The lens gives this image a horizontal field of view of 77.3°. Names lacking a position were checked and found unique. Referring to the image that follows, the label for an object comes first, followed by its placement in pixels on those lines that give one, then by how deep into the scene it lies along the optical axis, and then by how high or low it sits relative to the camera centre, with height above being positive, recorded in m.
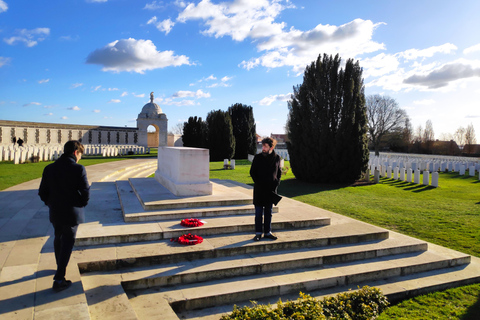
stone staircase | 3.36 -1.51
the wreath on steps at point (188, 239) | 4.41 -1.31
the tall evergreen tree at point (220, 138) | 28.52 +1.40
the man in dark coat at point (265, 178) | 4.62 -0.39
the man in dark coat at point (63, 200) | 3.08 -0.51
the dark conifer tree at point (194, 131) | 31.25 +2.24
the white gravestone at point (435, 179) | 13.51 -1.12
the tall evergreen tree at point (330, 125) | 14.04 +1.38
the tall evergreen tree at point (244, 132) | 32.50 +2.25
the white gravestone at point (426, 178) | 13.83 -1.08
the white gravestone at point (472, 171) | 18.47 -0.97
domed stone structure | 44.72 +4.65
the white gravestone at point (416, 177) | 14.05 -1.07
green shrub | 2.81 -1.59
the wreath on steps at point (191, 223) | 4.97 -1.18
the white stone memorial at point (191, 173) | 6.73 -0.48
